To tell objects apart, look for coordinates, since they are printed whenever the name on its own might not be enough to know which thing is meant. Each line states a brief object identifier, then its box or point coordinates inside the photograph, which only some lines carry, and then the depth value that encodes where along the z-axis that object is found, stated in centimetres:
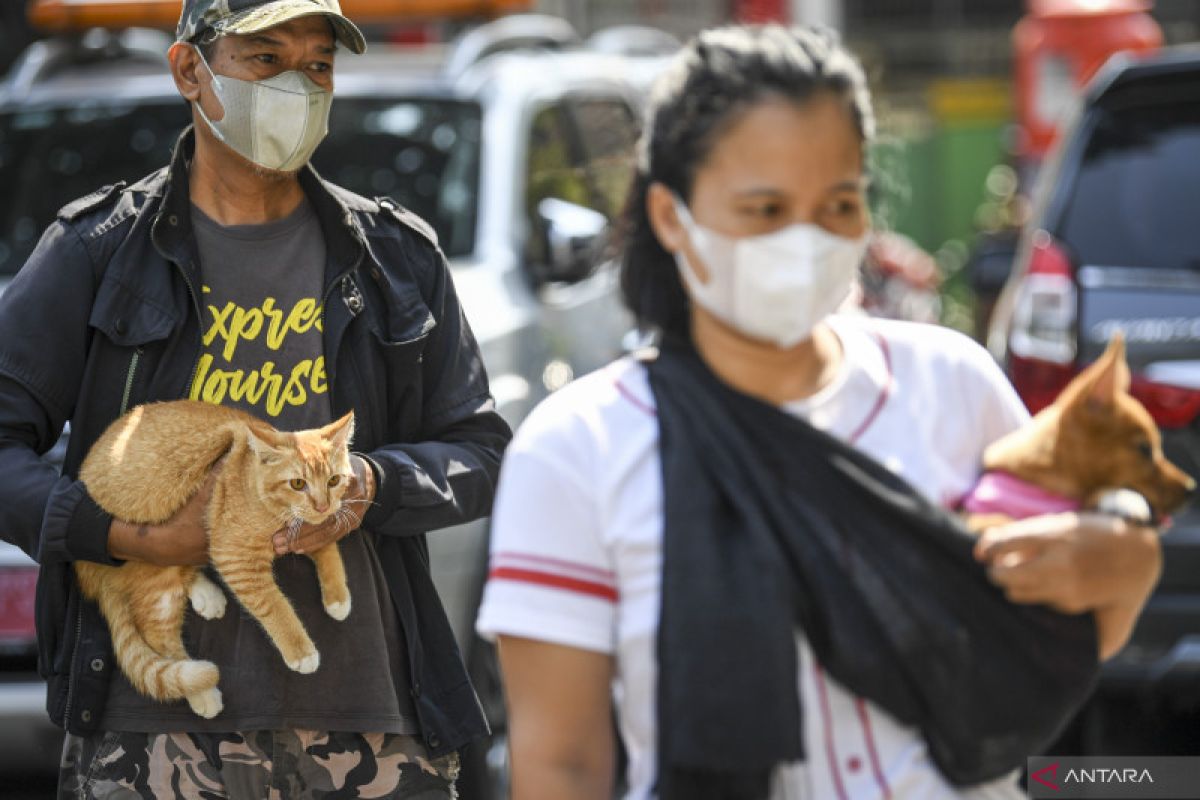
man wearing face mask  555
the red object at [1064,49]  2369
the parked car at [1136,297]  946
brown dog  413
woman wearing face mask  397
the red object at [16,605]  880
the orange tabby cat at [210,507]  549
